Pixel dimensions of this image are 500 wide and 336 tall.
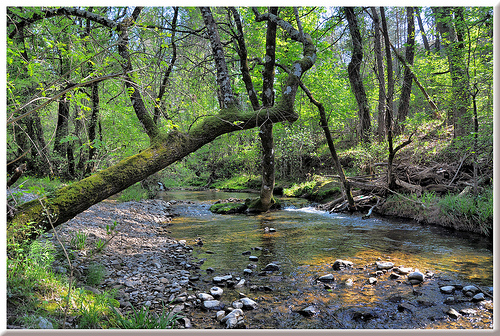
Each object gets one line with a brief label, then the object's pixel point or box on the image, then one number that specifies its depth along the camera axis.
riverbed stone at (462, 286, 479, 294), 3.54
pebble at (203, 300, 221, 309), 3.29
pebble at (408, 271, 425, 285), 3.89
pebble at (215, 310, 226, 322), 3.05
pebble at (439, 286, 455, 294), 3.58
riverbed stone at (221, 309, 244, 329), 2.91
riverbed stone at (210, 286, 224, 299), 3.58
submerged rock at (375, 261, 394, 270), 4.43
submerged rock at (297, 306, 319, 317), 3.15
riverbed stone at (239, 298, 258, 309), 3.28
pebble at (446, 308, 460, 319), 3.05
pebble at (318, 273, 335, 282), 4.03
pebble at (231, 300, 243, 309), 3.26
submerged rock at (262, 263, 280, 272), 4.50
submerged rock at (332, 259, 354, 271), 4.49
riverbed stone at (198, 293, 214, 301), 3.46
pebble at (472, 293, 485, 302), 3.34
